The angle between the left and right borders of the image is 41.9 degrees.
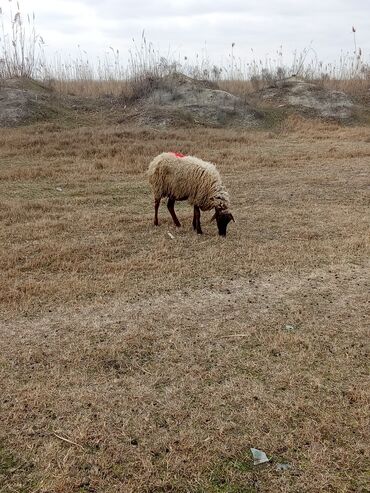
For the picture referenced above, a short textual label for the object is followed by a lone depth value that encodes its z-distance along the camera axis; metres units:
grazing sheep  6.96
